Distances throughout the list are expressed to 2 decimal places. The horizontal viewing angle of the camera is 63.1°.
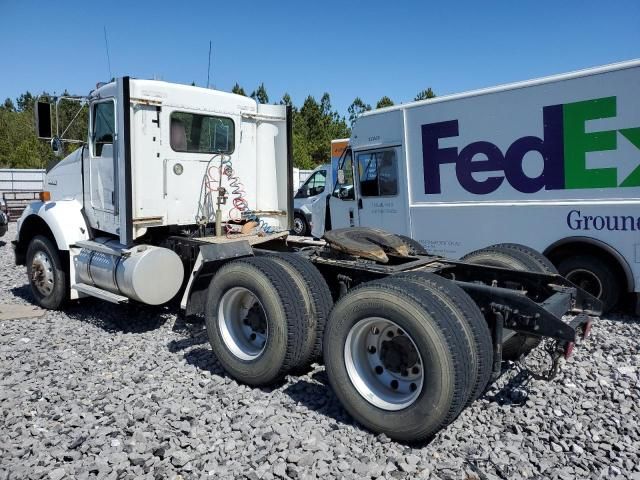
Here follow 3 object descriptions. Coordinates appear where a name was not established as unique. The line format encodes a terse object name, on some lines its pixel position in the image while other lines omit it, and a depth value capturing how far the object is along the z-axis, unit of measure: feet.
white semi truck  10.60
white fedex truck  19.94
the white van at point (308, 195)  49.83
